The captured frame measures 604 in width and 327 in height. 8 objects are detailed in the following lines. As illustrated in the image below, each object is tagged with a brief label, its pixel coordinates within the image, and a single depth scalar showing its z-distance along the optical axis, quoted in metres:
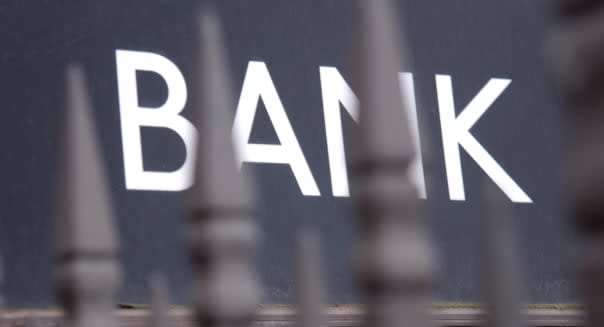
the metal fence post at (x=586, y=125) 0.52
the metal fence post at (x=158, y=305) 1.17
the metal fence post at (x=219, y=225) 0.85
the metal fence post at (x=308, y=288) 0.94
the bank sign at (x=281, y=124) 3.33
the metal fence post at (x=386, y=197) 0.67
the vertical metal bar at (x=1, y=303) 1.46
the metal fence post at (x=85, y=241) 0.97
